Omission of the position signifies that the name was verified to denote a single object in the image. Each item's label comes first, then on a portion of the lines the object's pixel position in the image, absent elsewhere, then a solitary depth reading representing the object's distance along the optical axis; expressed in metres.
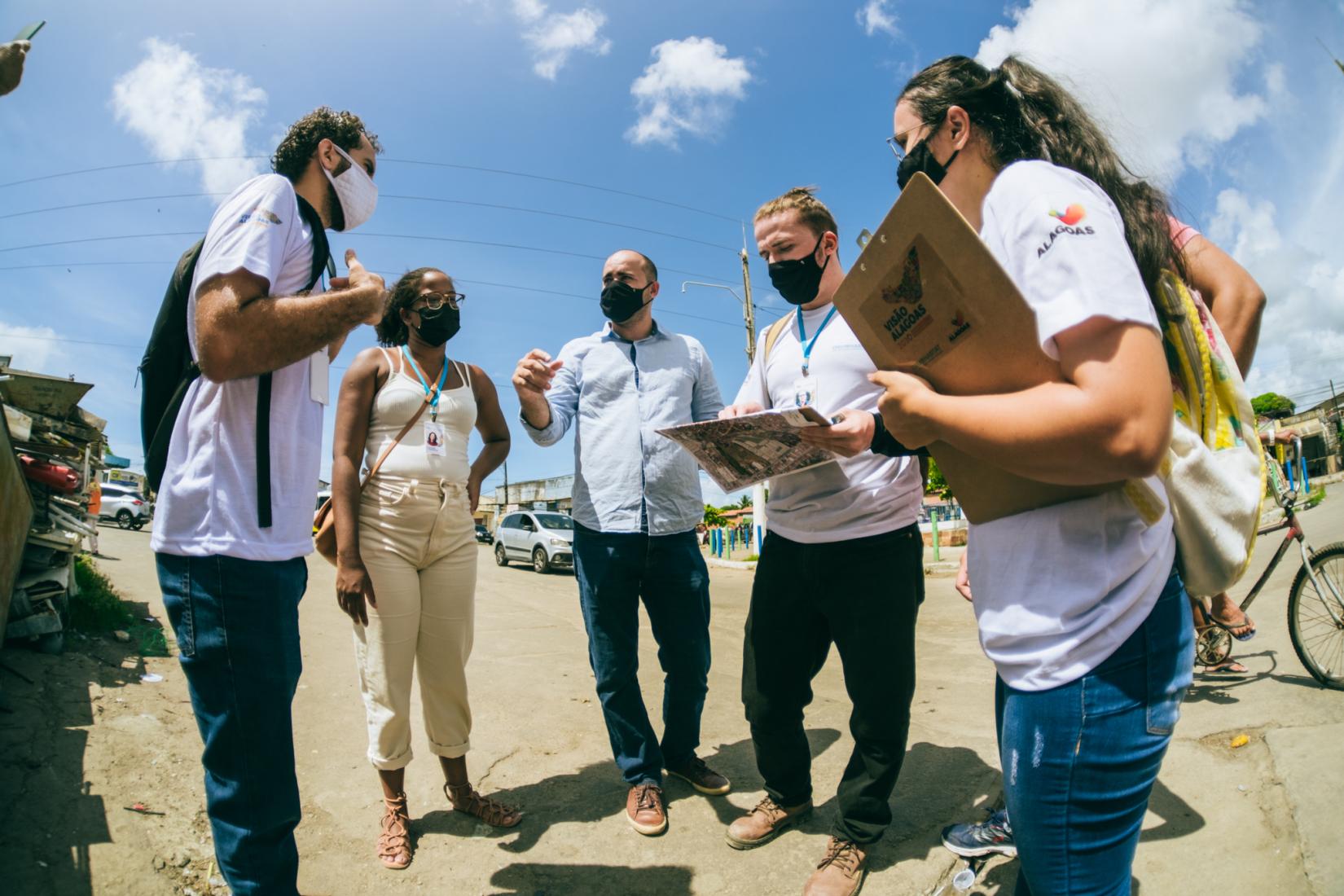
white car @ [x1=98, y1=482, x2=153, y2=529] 24.88
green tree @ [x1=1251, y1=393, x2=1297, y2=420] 38.27
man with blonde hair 2.28
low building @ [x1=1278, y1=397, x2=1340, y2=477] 27.75
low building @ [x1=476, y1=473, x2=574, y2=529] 45.12
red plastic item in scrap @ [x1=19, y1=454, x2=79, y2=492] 5.20
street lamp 21.14
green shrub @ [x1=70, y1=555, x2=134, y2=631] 5.22
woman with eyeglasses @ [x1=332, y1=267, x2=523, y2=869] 2.57
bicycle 3.71
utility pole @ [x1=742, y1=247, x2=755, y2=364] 21.16
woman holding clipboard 0.92
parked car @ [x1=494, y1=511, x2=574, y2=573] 15.02
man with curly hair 1.51
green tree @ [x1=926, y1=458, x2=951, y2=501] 27.92
